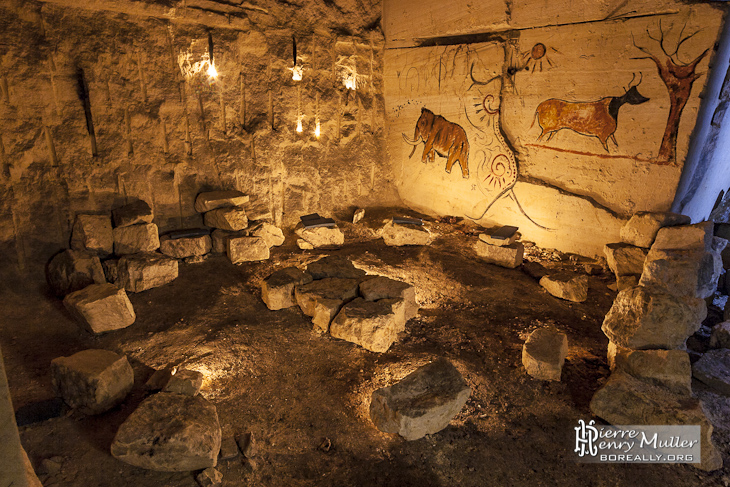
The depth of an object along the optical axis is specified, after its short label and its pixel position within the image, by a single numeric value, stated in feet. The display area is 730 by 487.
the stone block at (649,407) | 9.02
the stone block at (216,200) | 18.16
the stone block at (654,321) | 11.00
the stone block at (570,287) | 15.44
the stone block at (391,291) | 13.74
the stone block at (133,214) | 16.08
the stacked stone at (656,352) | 9.57
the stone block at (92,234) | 15.40
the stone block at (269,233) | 19.03
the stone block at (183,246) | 17.20
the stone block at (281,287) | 14.42
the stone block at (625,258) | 15.84
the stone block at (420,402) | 9.49
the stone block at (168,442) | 8.38
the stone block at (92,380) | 9.78
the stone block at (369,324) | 12.48
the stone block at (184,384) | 10.11
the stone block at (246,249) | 17.72
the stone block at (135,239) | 16.11
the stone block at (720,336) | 13.25
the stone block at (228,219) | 18.10
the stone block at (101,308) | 12.94
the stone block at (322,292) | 13.87
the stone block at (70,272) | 14.76
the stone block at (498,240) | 18.11
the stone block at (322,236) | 19.63
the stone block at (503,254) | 17.93
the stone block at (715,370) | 11.19
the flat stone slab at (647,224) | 15.49
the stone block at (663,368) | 10.27
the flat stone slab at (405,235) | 19.90
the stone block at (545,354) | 11.36
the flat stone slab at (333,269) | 15.35
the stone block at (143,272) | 15.42
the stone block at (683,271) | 13.99
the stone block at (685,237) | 14.62
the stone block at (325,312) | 13.29
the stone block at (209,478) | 8.29
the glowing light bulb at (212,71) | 18.02
